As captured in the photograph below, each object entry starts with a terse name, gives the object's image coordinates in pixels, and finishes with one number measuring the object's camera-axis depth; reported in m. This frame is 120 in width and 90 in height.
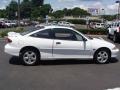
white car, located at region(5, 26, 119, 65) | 4.69
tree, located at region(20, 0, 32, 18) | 44.79
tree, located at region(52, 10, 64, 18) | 53.14
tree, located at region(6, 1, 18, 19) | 44.17
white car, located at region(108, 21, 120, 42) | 9.45
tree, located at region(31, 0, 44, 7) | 47.45
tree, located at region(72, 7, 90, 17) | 56.40
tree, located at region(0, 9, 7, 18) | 51.78
